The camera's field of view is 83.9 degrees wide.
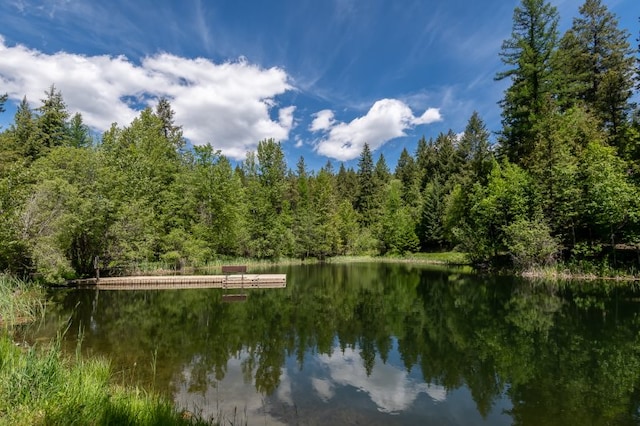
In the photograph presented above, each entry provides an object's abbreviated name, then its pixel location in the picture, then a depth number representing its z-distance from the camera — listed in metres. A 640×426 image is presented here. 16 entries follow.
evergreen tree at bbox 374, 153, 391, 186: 79.50
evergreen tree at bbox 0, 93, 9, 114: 26.56
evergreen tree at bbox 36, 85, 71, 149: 46.25
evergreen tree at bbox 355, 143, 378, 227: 71.44
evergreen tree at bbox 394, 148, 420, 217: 67.95
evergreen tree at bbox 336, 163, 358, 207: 75.69
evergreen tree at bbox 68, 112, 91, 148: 55.62
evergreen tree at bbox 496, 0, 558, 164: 34.19
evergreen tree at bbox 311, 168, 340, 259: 56.03
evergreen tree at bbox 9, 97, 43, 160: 43.50
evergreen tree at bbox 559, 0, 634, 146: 35.44
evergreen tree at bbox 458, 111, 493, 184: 56.94
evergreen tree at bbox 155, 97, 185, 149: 50.88
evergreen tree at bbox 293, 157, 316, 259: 54.84
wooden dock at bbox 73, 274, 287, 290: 24.73
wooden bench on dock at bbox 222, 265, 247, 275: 24.92
